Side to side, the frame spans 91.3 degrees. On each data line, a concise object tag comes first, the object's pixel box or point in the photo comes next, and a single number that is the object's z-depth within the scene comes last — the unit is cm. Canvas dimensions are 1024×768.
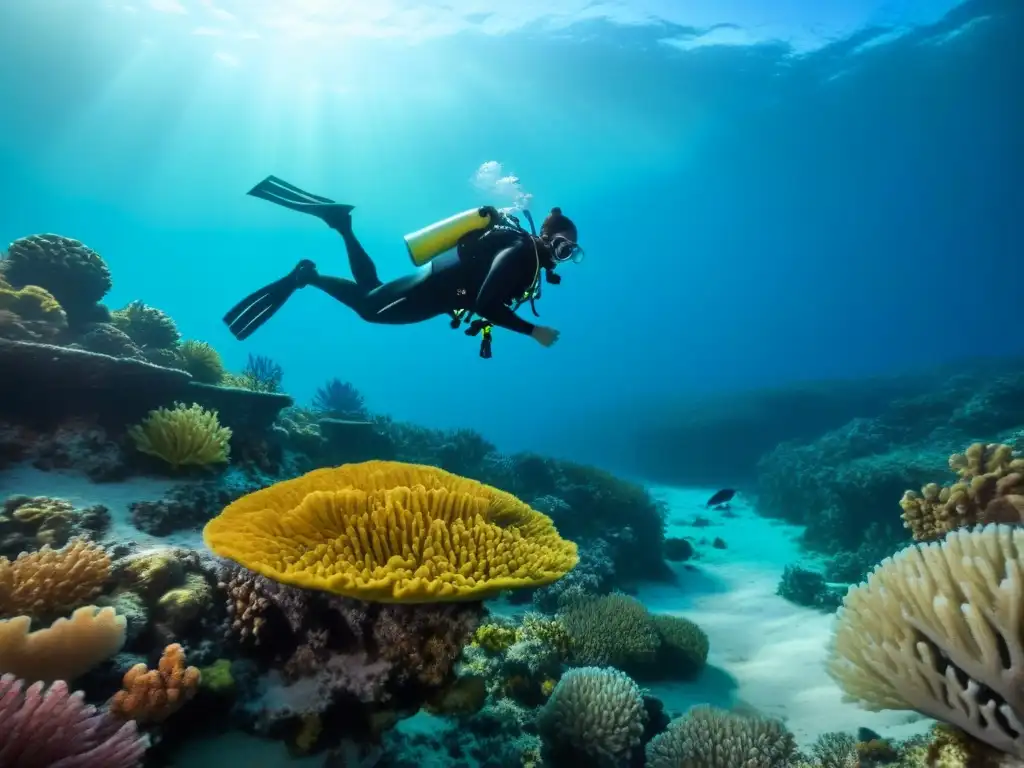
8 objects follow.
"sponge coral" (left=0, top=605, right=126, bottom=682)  243
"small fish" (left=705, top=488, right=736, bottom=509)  1098
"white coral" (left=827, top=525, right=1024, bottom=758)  209
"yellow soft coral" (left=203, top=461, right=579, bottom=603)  230
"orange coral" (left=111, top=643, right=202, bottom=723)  254
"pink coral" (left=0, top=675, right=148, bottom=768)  179
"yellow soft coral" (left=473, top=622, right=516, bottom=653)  530
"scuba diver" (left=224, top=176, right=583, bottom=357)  455
